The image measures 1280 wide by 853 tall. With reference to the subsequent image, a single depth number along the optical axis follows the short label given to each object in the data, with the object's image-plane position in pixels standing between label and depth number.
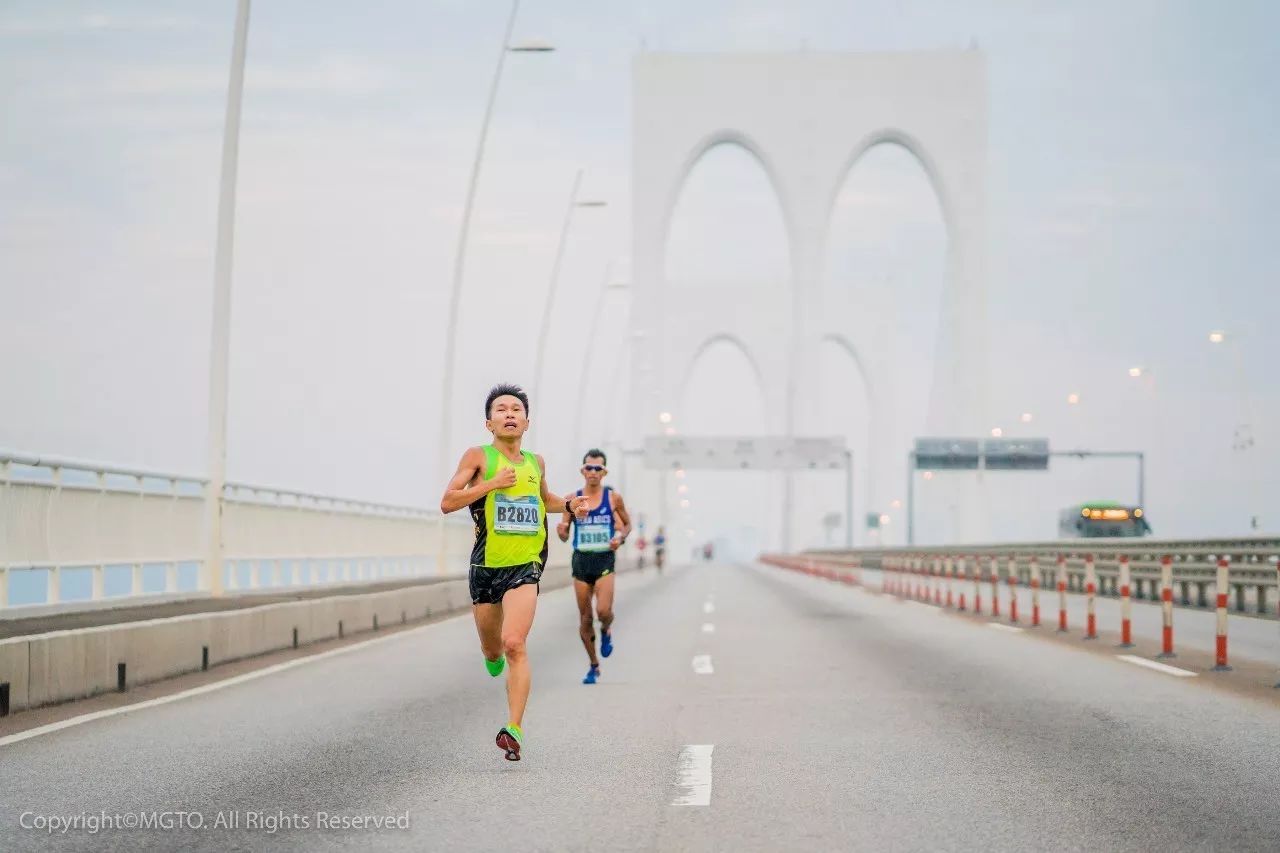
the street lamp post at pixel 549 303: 44.62
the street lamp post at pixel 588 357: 57.27
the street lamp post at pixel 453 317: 33.38
